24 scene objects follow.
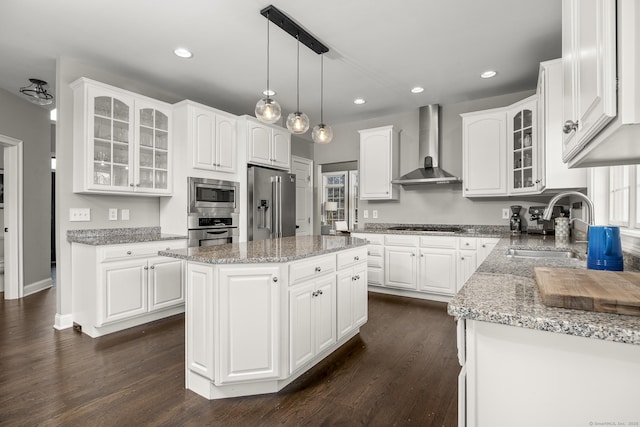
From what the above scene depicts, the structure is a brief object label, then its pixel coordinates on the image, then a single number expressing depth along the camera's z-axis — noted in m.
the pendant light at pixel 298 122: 2.66
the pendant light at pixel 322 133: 2.97
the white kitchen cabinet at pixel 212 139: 3.59
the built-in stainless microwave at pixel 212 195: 3.61
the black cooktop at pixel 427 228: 4.23
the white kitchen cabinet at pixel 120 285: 2.82
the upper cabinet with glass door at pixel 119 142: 3.00
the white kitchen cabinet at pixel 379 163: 4.56
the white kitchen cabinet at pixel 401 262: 4.00
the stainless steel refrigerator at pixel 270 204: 4.10
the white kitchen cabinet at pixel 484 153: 3.71
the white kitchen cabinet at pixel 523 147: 3.27
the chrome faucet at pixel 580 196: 1.85
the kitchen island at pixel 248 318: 1.87
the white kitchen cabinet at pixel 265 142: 4.06
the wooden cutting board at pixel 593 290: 0.81
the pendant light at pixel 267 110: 2.44
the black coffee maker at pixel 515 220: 3.82
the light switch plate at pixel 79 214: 3.09
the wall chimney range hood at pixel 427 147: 4.30
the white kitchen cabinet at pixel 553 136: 2.57
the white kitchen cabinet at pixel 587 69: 0.68
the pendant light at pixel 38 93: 3.40
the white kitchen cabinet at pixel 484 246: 3.54
